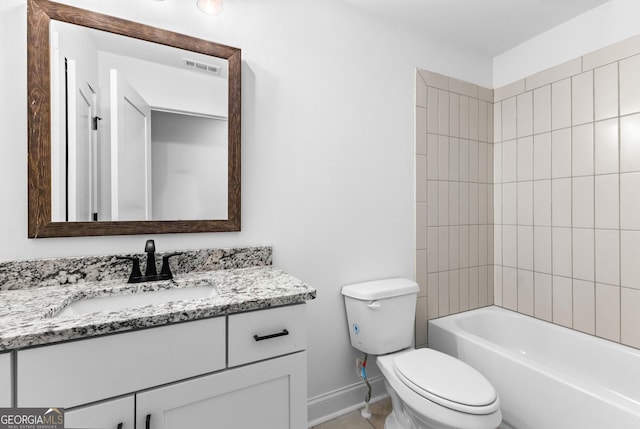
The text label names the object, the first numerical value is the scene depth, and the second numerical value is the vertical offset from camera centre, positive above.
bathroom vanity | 0.76 -0.40
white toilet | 1.22 -0.72
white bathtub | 1.30 -0.80
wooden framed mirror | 1.16 +0.28
